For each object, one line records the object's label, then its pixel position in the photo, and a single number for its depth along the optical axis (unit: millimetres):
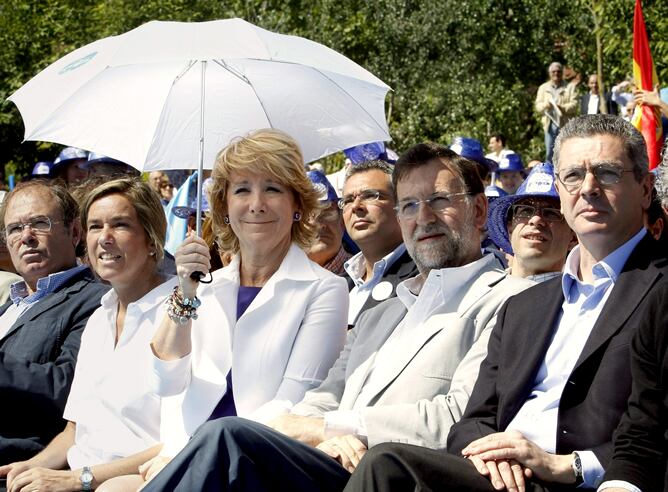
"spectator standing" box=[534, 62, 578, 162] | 36031
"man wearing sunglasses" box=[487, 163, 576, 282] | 11508
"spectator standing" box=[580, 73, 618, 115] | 32812
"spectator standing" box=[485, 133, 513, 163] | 32094
